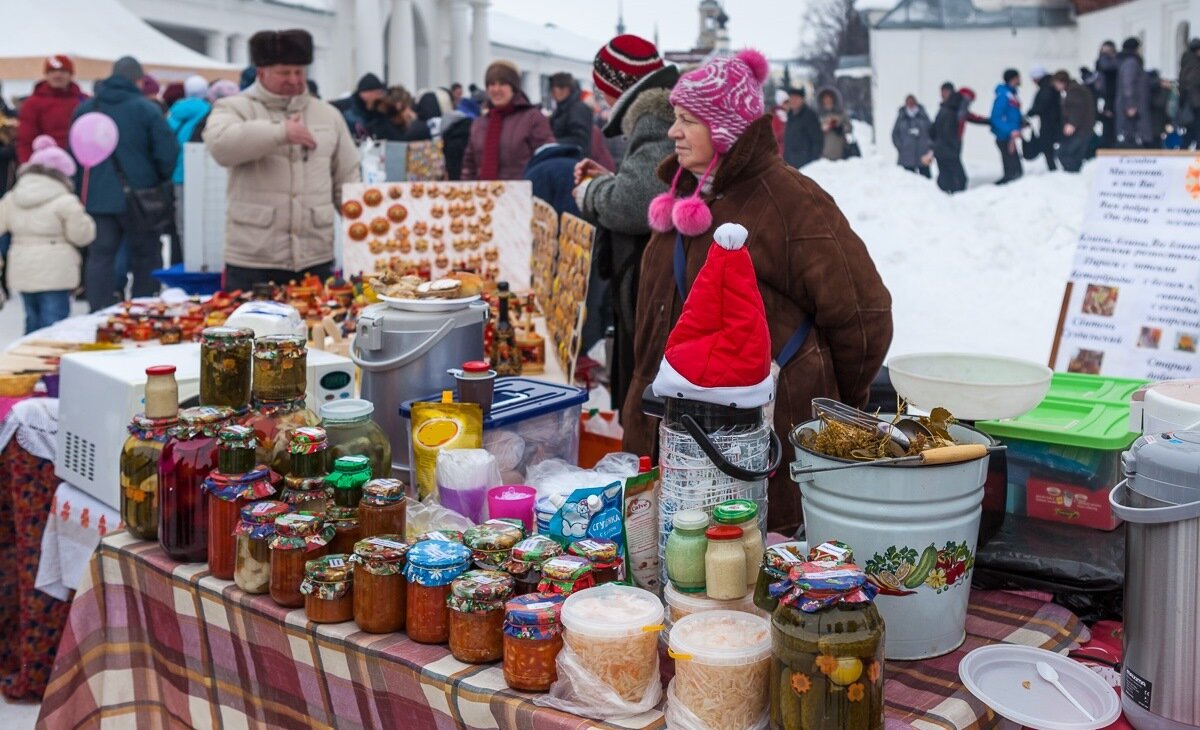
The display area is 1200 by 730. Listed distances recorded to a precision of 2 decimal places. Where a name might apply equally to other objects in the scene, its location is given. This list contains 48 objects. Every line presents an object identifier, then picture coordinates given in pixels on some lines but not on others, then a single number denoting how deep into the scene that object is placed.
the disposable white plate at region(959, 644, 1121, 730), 1.44
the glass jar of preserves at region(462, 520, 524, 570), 1.68
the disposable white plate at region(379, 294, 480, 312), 2.48
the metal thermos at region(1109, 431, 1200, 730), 1.35
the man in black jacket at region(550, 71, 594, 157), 7.35
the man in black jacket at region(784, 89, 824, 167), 13.88
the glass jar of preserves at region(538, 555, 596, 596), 1.59
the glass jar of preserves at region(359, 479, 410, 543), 1.83
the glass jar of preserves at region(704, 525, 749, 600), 1.54
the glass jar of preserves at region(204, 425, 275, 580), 1.93
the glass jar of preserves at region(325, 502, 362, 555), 1.84
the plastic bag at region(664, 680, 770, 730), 1.40
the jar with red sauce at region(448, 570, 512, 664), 1.59
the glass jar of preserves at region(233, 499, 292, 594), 1.84
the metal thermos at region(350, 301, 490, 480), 2.39
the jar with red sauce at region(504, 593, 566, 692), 1.51
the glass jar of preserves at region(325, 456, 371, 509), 1.90
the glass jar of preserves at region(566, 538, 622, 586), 1.65
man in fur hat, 4.68
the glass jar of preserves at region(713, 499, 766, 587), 1.56
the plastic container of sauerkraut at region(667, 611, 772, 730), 1.39
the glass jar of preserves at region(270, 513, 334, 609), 1.79
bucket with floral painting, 1.54
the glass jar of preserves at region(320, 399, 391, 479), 2.08
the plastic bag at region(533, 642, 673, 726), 1.46
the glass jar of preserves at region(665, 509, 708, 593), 1.57
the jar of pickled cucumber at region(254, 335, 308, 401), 2.19
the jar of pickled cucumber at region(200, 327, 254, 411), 2.22
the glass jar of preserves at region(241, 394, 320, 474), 2.12
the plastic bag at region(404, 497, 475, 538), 1.96
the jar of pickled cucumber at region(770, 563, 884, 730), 1.29
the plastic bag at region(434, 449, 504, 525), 2.04
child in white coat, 6.71
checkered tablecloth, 1.54
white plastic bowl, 1.82
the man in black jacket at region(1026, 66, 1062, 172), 12.38
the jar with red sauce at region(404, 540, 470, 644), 1.63
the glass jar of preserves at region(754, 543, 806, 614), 1.39
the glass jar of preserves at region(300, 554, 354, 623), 1.74
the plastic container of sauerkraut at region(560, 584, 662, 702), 1.45
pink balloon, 7.61
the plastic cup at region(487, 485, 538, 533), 1.97
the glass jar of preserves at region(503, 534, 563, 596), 1.64
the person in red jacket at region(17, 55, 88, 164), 8.82
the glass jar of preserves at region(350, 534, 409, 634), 1.69
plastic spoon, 1.50
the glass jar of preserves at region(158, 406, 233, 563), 2.03
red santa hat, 1.67
